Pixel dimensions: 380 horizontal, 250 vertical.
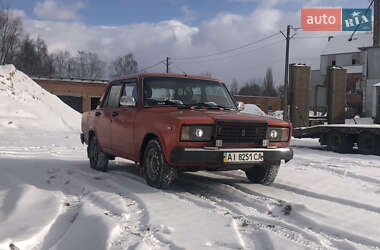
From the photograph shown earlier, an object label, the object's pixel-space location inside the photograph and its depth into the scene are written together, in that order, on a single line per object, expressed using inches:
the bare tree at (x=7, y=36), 1988.2
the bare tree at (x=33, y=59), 2420.5
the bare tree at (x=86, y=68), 3571.6
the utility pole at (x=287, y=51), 1067.3
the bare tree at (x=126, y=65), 3435.0
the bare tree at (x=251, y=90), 3912.4
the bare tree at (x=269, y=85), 3779.5
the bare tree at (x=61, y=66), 3548.0
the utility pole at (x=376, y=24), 1436.1
